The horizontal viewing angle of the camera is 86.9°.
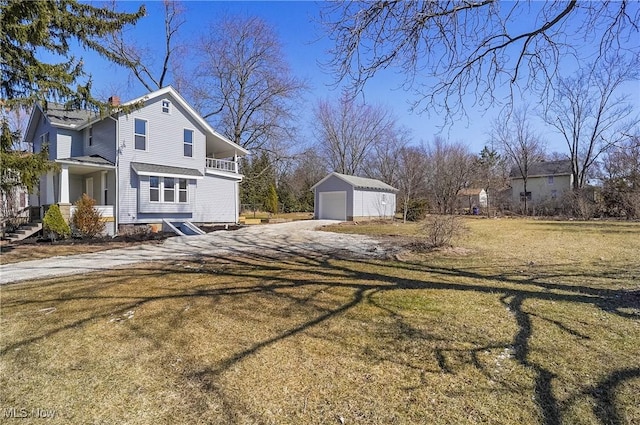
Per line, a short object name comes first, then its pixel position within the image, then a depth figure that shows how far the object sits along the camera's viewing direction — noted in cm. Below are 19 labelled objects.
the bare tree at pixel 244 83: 2591
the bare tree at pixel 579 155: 3038
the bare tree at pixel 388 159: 3794
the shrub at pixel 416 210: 2672
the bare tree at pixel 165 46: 2312
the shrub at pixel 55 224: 1325
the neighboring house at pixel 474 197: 4315
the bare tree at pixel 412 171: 2818
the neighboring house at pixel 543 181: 3856
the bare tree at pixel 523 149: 3572
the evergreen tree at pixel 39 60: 820
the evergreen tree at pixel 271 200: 3550
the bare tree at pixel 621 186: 2219
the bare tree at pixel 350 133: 3800
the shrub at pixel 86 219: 1362
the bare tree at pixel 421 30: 436
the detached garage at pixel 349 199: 2414
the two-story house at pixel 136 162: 1592
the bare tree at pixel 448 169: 3619
